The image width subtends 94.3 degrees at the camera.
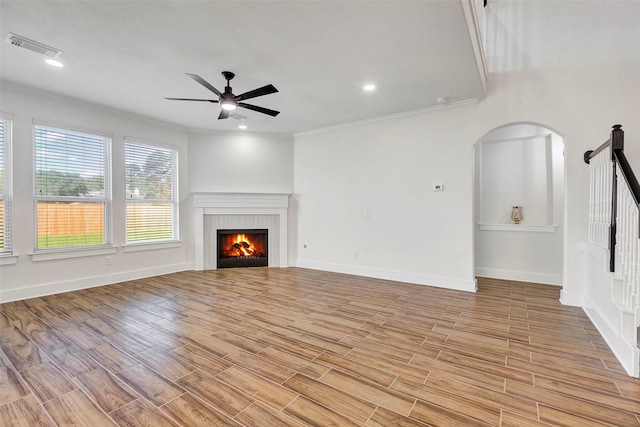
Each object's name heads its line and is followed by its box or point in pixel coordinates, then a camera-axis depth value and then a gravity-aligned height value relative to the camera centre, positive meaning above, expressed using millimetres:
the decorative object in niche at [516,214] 5043 -76
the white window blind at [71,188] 4090 +331
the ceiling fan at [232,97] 3121 +1255
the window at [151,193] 5047 +315
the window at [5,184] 3742 +342
